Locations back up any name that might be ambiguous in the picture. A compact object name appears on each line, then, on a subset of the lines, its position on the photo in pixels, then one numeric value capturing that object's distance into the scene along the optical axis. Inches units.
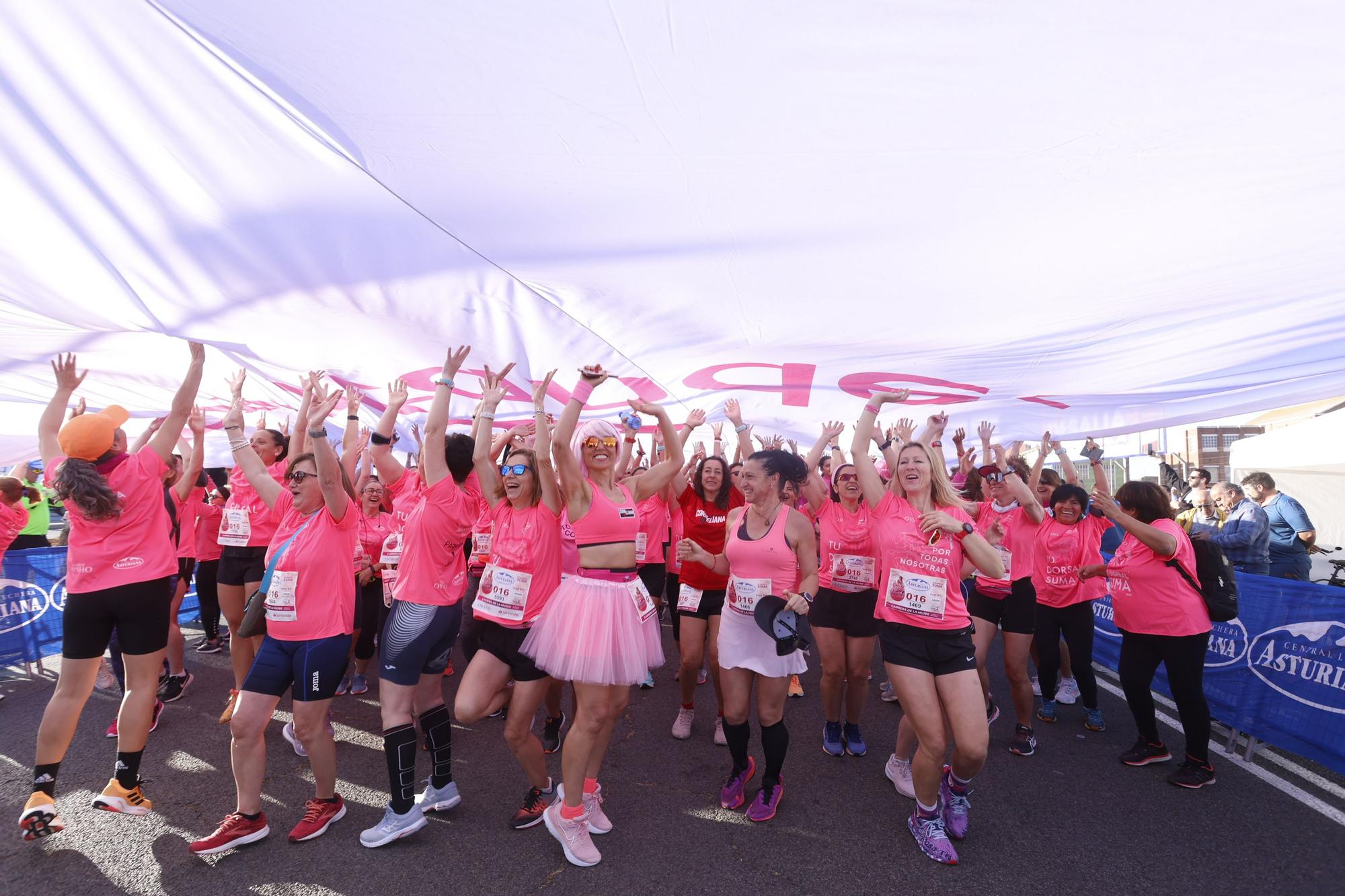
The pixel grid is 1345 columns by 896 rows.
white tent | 410.3
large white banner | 77.2
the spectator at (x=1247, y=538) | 259.6
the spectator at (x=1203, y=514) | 354.6
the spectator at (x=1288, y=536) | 276.7
